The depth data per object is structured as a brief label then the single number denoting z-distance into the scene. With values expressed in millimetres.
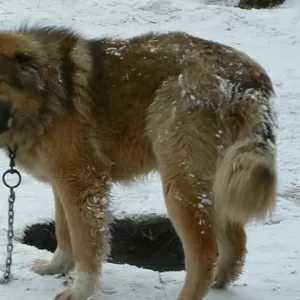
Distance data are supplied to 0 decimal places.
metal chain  8716
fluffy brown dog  7664
